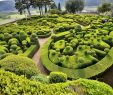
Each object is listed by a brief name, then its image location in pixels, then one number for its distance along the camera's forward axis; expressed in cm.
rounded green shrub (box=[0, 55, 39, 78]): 689
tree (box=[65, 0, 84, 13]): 2341
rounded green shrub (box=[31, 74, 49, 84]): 601
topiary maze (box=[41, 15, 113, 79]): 874
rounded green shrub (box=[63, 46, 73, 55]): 1008
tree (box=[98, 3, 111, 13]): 2200
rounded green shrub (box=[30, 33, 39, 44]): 1157
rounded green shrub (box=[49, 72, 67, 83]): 613
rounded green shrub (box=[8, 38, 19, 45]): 1149
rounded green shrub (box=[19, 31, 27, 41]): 1202
